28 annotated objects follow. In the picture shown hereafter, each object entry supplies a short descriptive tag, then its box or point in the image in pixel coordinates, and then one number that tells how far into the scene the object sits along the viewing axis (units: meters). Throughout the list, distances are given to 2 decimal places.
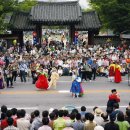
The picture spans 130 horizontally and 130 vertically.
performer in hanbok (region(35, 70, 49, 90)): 26.82
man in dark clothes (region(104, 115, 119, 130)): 13.53
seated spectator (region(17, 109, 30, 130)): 14.27
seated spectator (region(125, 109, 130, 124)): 14.68
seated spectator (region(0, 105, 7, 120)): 14.88
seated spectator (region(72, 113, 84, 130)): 14.09
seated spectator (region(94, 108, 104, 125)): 14.79
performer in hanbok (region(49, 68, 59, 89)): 27.11
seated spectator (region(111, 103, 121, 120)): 15.52
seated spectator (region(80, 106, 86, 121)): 16.24
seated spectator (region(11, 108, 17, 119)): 15.24
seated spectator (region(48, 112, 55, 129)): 14.68
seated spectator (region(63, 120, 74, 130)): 13.86
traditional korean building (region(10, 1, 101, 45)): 43.12
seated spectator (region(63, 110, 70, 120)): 14.72
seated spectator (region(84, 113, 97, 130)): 14.02
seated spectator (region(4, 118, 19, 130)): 13.49
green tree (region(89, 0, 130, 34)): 41.06
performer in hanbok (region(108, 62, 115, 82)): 29.62
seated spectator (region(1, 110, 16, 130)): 14.13
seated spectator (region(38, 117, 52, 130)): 13.55
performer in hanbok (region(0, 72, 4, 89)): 26.97
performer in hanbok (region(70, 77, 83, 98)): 24.69
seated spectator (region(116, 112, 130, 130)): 13.86
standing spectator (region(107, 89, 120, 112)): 19.06
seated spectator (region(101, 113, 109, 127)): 14.94
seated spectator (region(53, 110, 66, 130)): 14.17
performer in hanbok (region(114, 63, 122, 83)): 29.36
